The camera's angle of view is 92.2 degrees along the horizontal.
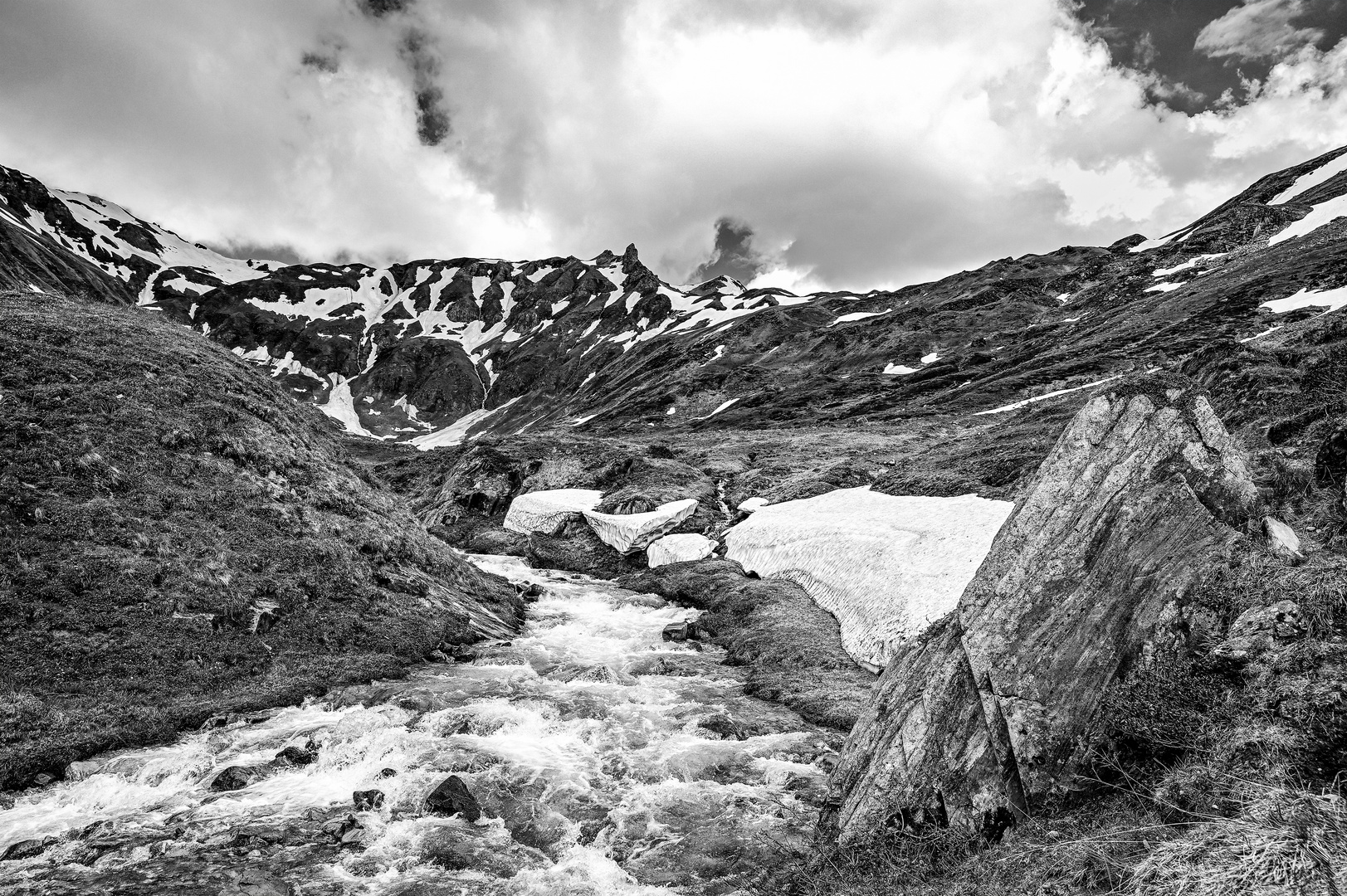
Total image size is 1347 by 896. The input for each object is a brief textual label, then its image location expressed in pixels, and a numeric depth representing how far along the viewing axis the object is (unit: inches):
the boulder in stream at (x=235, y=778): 539.2
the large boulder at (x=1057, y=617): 339.3
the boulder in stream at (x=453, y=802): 512.7
